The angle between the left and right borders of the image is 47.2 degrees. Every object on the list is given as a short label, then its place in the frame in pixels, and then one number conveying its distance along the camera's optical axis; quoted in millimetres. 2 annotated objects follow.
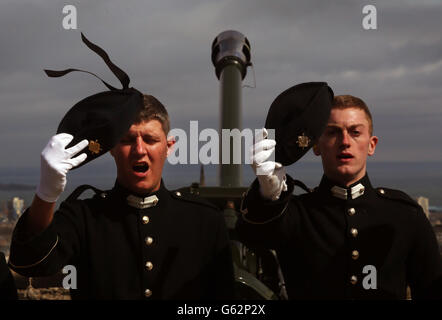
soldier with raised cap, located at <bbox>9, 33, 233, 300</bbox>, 2580
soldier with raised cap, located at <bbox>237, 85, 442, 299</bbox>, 2850
